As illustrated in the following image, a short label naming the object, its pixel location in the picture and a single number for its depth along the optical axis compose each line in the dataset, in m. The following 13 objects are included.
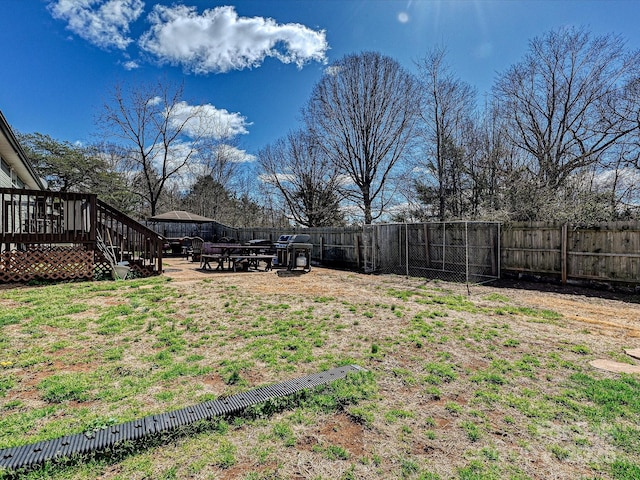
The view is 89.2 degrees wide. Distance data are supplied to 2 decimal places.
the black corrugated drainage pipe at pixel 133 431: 1.79
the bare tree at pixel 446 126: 15.96
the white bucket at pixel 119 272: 8.38
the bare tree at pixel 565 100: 12.61
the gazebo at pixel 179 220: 16.52
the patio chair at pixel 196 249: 14.73
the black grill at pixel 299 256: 11.49
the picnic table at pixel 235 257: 11.33
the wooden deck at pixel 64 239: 7.62
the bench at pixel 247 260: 11.22
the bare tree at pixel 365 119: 17.91
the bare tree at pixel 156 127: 20.25
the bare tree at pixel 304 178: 21.95
